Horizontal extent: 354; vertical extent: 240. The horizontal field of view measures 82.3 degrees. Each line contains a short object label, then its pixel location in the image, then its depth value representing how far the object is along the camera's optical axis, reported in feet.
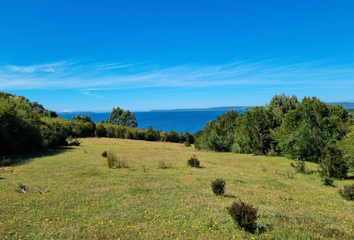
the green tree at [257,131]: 127.24
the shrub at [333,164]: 55.06
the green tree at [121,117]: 452.35
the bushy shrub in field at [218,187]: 39.50
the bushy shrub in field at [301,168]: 66.39
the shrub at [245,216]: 24.38
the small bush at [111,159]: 69.36
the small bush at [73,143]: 164.72
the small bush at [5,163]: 68.61
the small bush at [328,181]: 49.96
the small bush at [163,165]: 71.74
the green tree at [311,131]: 92.58
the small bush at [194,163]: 76.18
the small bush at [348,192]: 38.63
